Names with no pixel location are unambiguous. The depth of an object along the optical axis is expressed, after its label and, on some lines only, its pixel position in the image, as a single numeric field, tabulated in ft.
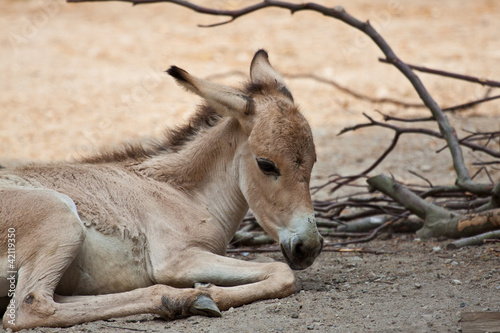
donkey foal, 33.50
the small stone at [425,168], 68.08
